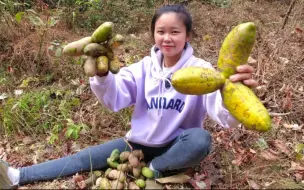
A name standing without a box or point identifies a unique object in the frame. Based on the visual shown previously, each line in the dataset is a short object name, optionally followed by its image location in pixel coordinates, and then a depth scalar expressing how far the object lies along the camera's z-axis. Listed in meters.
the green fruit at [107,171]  1.48
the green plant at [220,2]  4.47
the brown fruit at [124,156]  1.50
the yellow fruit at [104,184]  1.38
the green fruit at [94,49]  1.15
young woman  1.39
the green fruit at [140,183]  1.42
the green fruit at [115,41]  1.16
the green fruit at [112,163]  1.52
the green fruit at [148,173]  1.45
